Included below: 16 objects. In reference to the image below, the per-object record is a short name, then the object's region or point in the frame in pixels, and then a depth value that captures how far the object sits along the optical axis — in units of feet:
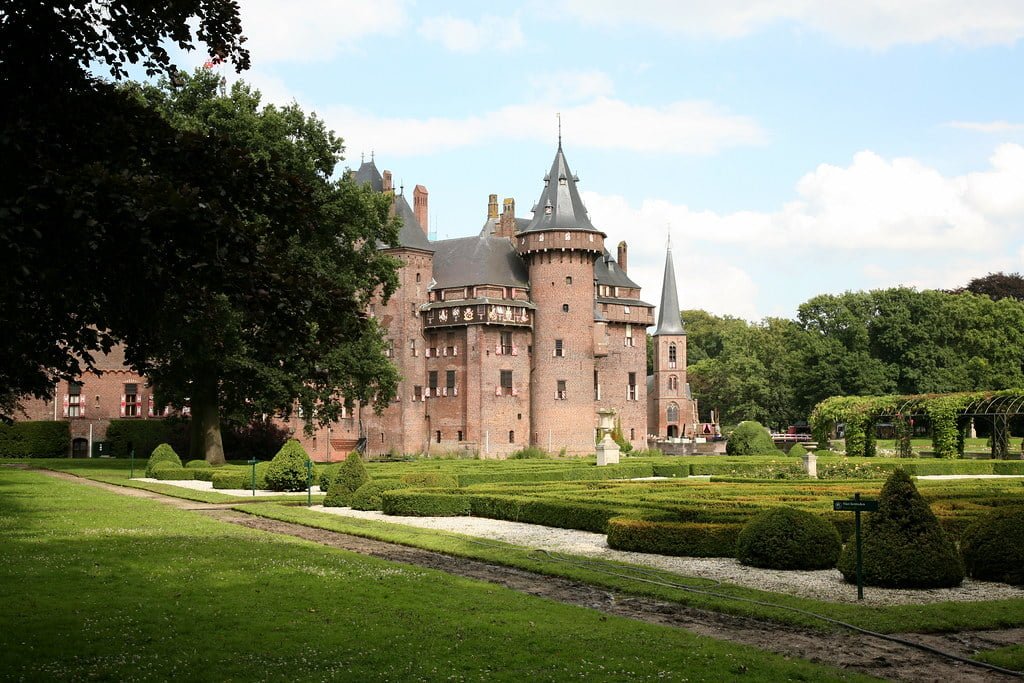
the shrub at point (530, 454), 167.67
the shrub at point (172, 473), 108.47
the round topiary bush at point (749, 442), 161.38
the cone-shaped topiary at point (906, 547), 41.55
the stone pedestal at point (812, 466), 105.93
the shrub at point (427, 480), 83.97
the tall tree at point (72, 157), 25.90
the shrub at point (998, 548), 42.93
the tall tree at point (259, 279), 30.35
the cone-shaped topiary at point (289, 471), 94.07
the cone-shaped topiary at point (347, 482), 79.51
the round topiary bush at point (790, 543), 46.91
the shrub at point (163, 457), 113.29
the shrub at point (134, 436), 173.37
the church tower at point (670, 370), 260.62
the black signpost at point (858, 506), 39.01
